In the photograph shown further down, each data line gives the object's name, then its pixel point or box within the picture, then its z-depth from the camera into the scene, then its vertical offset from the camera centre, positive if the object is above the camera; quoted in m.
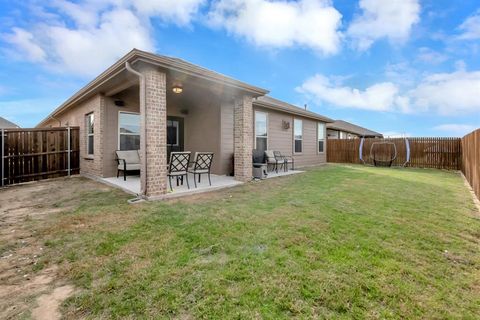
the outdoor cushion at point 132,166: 7.36 -0.20
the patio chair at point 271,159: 9.61 +0.00
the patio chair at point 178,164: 5.70 -0.11
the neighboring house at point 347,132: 21.95 +2.86
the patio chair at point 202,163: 6.40 -0.10
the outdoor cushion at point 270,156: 9.62 +0.12
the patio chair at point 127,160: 7.32 -0.01
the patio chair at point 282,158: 10.28 +0.04
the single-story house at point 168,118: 5.17 +1.46
